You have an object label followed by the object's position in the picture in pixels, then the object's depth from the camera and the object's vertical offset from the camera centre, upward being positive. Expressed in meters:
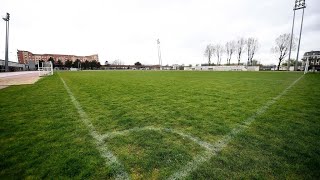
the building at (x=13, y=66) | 47.91 +0.71
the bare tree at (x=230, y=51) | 76.88 +9.50
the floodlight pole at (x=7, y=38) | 40.16 +7.00
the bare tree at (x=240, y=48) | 73.35 +10.37
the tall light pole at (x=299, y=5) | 40.94 +16.39
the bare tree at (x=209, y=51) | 85.97 +10.33
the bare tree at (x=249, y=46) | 71.50 +10.82
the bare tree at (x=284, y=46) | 60.34 +9.58
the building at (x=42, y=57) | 136.56 +11.00
